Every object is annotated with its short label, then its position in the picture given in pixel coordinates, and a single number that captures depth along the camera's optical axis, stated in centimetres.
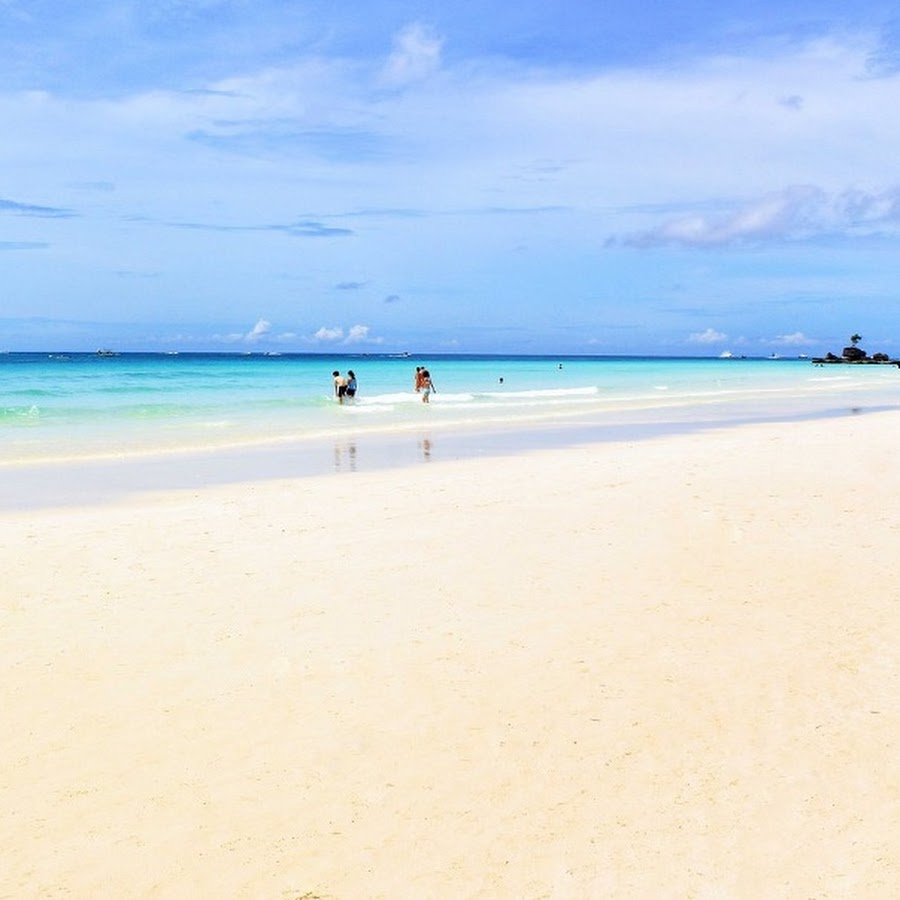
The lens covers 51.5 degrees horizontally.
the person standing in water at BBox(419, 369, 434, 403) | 4259
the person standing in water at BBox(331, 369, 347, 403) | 4062
